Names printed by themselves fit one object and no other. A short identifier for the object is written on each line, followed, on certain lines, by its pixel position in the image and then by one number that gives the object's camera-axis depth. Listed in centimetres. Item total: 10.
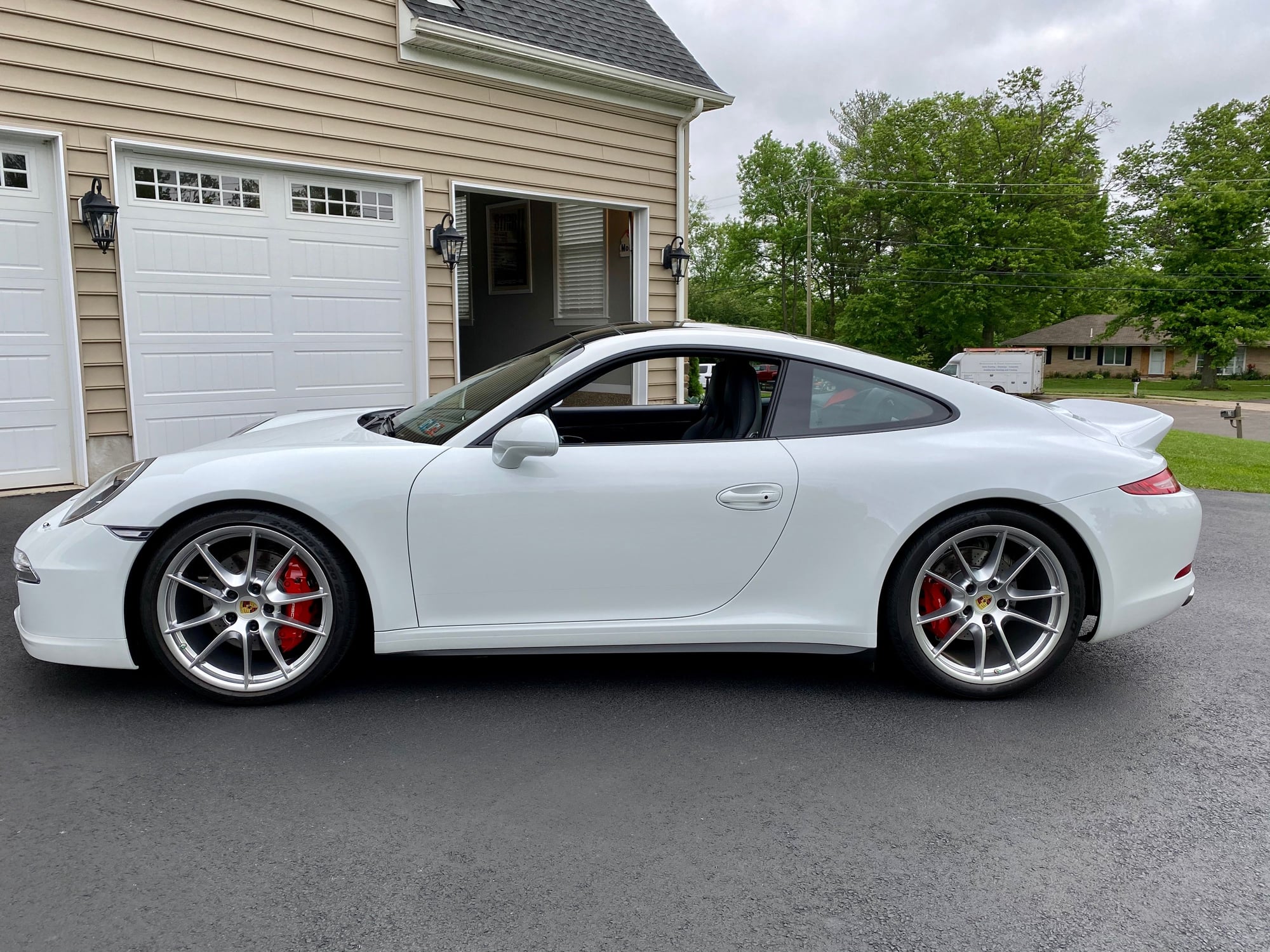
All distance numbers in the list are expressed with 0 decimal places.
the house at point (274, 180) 684
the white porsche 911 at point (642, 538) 313
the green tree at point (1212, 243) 4312
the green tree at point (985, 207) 4212
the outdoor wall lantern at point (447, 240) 879
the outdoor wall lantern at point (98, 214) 677
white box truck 3722
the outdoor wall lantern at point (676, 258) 1088
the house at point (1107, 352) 6122
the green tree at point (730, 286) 5744
